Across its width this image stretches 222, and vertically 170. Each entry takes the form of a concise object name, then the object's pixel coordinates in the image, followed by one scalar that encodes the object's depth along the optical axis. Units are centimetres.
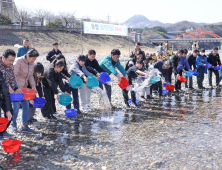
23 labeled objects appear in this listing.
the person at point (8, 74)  416
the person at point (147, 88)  826
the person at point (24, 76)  481
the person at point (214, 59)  1052
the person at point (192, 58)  1006
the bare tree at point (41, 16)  5845
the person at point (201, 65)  1017
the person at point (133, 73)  723
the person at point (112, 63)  678
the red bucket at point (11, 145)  382
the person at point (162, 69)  877
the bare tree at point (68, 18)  5969
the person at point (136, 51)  840
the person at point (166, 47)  1933
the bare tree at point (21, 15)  5199
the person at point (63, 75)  606
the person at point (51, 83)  558
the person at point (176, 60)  918
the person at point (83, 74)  628
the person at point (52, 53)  818
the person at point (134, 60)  780
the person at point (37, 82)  545
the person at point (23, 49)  762
